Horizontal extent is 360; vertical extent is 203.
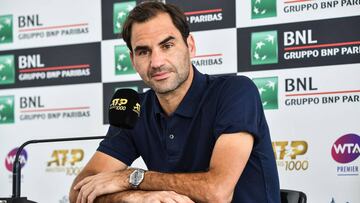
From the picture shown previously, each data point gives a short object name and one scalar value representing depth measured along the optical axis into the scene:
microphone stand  4.01
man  3.24
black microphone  3.26
